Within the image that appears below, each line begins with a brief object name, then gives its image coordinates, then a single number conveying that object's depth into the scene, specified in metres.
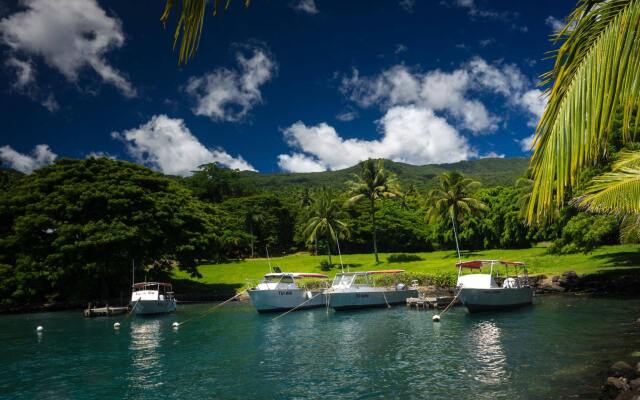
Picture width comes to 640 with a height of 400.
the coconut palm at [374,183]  71.62
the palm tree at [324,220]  71.75
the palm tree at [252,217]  94.01
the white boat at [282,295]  40.81
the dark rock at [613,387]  12.89
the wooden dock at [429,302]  39.03
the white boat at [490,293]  33.38
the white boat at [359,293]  40.47
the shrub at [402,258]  68.78
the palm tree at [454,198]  69.19
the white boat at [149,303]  41.97
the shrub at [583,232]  31.53
